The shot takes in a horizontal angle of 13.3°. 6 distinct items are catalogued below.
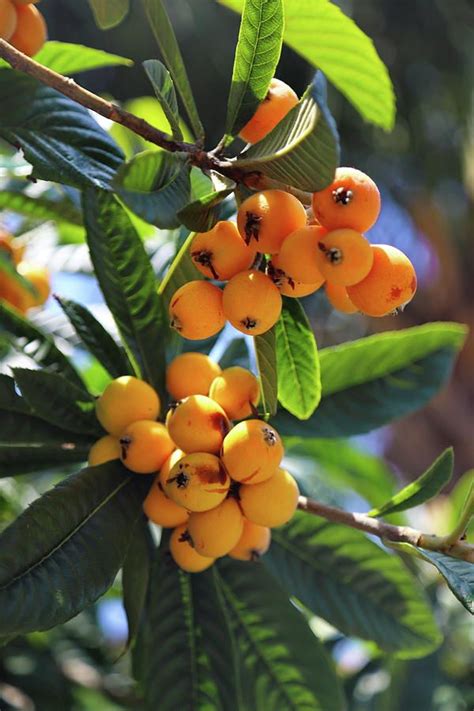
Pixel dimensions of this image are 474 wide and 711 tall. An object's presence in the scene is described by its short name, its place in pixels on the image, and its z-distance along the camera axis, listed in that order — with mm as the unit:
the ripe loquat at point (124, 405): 1113
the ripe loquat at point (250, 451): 1030
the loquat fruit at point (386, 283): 980
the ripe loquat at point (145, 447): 1092
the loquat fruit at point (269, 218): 970
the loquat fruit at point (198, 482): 1032
